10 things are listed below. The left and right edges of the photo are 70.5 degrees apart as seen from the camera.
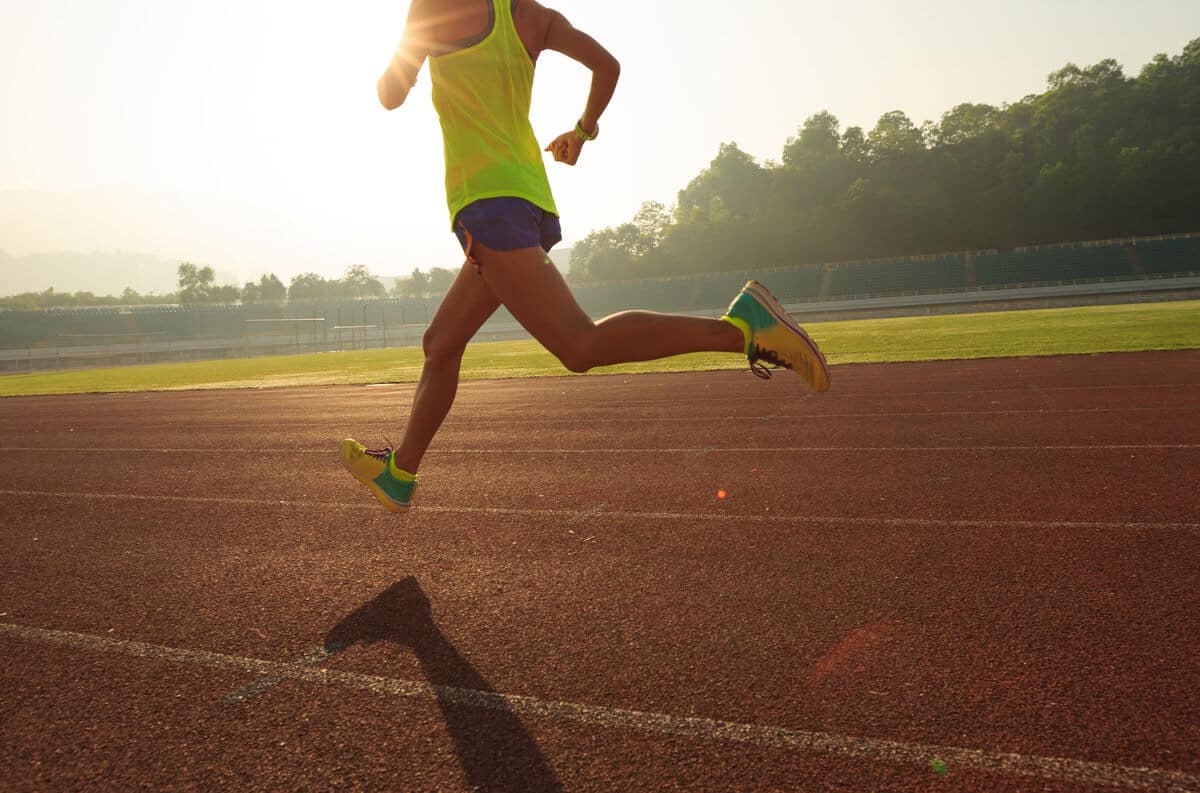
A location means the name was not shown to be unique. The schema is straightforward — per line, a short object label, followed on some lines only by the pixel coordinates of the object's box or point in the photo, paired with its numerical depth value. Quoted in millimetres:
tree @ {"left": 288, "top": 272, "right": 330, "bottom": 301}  155625
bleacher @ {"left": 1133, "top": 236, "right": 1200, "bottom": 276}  62238
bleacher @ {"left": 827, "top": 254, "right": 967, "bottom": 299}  68875
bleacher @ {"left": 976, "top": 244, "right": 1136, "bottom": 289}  65188
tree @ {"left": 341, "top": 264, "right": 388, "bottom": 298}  175375
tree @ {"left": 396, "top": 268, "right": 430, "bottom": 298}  172625
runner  3094
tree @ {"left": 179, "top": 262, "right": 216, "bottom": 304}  136000
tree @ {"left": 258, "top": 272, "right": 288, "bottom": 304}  143625
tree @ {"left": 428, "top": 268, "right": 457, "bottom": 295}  163350
